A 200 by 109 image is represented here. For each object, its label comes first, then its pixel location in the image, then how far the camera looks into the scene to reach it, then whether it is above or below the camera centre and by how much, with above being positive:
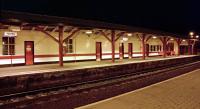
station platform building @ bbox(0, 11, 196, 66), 9.04 +0.92
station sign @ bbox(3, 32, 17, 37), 9.58 +1.14
